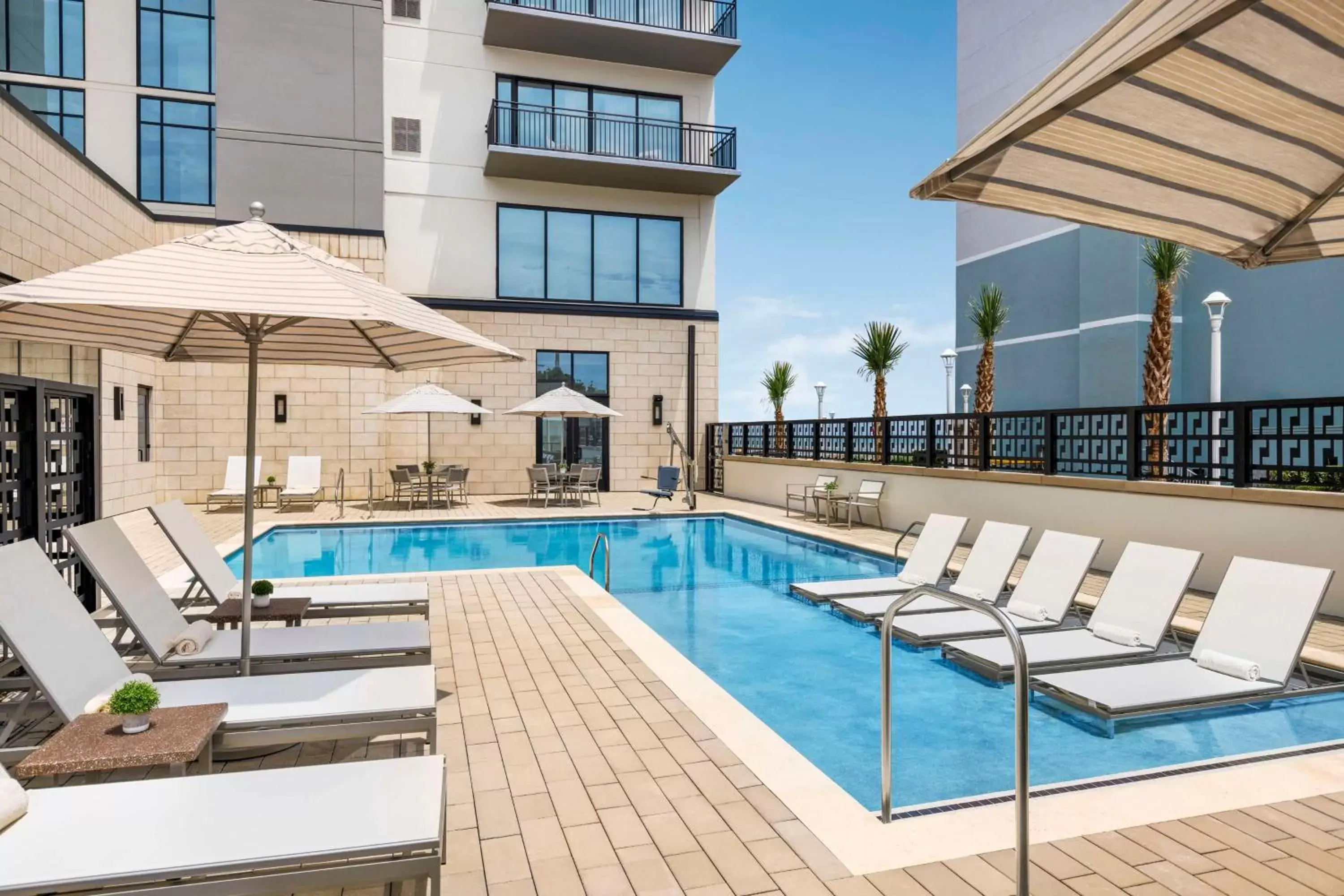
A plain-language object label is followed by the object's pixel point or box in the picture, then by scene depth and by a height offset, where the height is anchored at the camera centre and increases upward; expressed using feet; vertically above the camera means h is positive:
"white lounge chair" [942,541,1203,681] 16.56 -3.97
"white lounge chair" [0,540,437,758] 10.11 -3.52
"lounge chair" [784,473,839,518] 44.91 -2.90
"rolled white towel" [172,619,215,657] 13.55 -3.47
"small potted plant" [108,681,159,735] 8.64 -2.87
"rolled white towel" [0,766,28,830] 7.09 -3.27
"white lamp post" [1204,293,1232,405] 39.81 +5.48
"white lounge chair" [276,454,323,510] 49.21 -2.47
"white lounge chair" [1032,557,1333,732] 14.06 -4.00
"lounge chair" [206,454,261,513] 49.06 -2.65
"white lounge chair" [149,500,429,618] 17.10 -3.40
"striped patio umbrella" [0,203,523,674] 9.98 +1.91
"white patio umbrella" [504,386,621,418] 50.52 +2.18
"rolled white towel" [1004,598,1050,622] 19.44 -4.07
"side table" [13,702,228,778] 7.80 -3.18
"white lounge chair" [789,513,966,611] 23.77 -3.81
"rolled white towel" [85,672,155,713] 9.50 -3.20
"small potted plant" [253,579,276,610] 16.31 -3.13
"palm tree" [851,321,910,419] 51.72 +5.95
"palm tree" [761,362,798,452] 61.21 +4.45
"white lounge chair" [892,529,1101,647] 19.25 -3.84
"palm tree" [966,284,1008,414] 56.08 +7.83
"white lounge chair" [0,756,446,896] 6.59 -3.51
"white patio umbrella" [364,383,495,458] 46.93 +2.11
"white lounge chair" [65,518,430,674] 13.24 -3.52
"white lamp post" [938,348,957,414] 72.18 +7.19
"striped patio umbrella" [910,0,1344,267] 4.85 +2.32
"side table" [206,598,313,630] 15.44 -3.44
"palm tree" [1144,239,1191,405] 38.81 +5.77
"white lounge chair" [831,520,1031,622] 21.43 -3.54
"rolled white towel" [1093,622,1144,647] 17.03 -4.09
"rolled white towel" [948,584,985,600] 21.36 -3.97
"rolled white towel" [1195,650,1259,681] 14.65 -4.09
